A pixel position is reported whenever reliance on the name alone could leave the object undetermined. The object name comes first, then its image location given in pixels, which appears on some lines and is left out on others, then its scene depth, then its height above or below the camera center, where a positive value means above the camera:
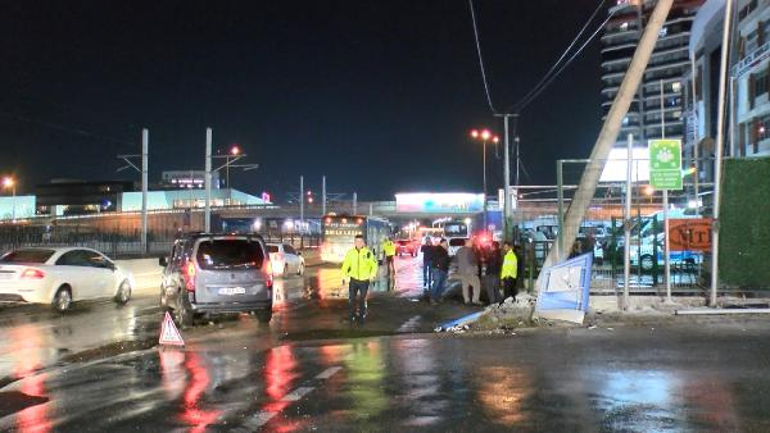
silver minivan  14.50 -0.80
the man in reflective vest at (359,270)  14.60 -0.69
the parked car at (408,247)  60.92 -1.14
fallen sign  12.83 -1.02
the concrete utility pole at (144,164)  38.16 +3.45
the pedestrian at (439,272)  19.08 -0.96
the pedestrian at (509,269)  17.12 -0.81
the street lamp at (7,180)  56.03 +3.95
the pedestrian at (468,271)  18.42 -0.91
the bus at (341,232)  44.12 +0.06
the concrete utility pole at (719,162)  13.71 +1.21
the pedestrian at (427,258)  20.27 -0.68
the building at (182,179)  158.40 +11.62
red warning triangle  11.98 -1.54
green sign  13.64 +1.19
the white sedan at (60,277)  16.94 -0.96
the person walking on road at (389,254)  26.59 -0.73
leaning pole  15.34 +1.74
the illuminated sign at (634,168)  15.24 +1.47
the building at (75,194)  156.25 +8.34
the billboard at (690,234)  14.64 -0.06
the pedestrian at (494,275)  17.53 -0.96
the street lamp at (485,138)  45.41 +5.78
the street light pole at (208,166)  39.72 +3.45
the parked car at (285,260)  31.38 -1.09
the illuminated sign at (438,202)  117.75 +4.58
